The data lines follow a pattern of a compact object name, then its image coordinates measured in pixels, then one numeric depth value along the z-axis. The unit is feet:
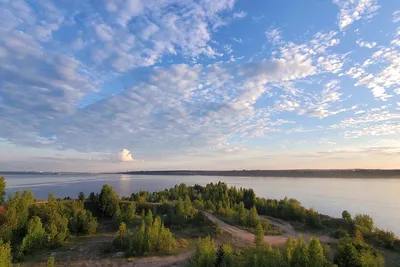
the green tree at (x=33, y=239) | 77.30
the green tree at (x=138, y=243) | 77.77
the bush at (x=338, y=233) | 119.65
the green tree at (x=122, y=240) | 81.10
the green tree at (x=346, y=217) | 133.80
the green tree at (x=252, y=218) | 129.46
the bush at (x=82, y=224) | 99.07
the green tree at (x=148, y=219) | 95.35
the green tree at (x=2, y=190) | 109.81
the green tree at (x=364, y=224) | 118.41
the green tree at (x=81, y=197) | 135.64
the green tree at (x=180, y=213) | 119.55
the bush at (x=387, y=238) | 104.12
